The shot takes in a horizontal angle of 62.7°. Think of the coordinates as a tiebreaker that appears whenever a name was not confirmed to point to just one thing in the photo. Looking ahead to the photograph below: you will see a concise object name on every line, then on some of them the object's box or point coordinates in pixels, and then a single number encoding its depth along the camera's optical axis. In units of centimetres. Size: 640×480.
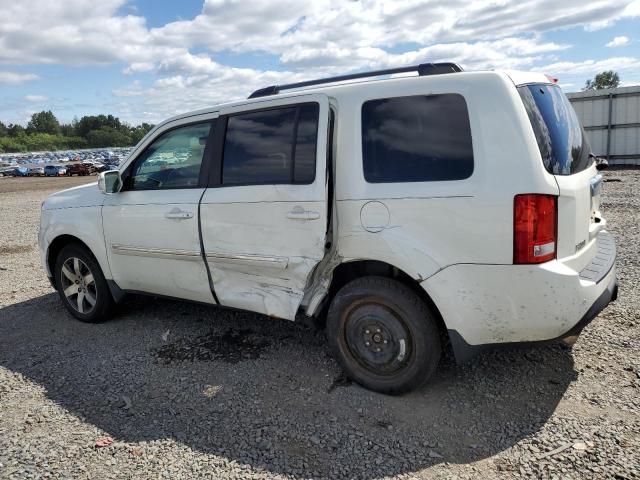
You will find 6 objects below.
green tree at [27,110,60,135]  17725
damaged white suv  292
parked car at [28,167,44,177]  4920
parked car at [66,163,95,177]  4672
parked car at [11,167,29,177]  4997
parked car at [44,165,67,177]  4750
